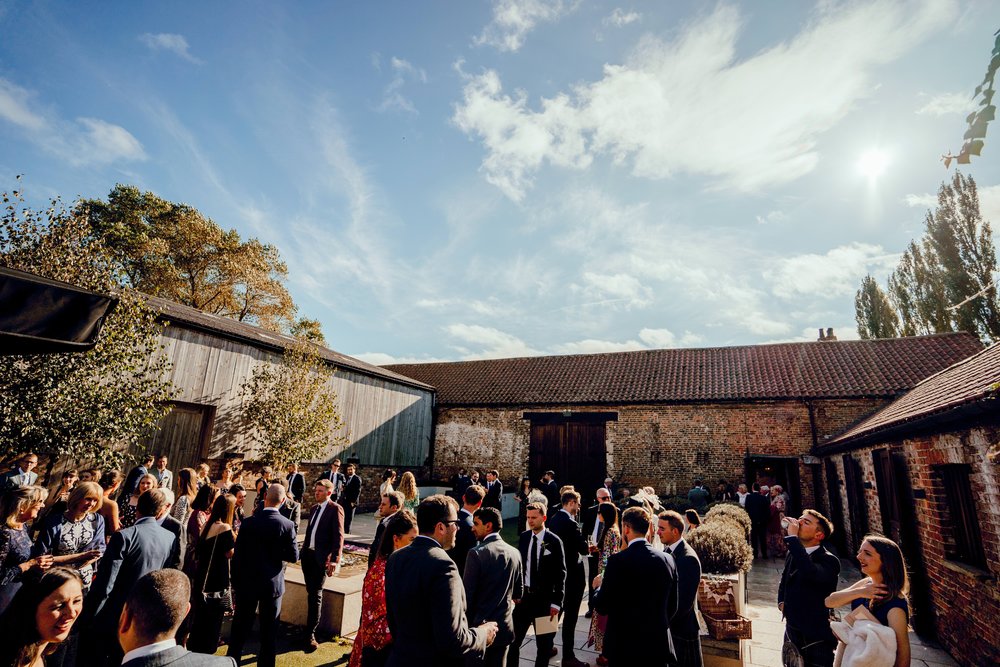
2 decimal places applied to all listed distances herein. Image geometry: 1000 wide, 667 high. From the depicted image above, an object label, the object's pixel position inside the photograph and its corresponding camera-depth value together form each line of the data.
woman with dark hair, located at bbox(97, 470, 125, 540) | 4.66
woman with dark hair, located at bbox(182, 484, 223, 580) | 4.99
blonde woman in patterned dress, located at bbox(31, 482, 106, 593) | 3.90
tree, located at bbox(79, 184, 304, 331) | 20.45
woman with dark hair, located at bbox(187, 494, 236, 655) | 4.52
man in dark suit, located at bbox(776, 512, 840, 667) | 3.83
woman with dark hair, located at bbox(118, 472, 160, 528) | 5.60
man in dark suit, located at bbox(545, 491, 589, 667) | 5.30
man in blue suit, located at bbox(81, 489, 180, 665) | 3.47
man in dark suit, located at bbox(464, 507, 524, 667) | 3.44
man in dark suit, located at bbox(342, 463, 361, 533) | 11.07
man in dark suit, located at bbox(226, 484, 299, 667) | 4.43
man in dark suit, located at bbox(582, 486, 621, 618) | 6.12
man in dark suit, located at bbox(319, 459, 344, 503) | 11.51
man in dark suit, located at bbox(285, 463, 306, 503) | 10.54
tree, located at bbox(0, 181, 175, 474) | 7.56
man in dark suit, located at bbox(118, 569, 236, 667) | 1.84
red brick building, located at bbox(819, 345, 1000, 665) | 5.01
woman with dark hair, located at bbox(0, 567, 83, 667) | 2.03
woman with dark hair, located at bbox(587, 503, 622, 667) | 5.36
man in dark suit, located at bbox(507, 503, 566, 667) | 4.49
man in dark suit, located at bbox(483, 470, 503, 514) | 12.59
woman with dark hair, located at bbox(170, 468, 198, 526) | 5.73
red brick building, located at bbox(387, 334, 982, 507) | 16.61
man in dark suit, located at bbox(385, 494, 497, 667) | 2.57
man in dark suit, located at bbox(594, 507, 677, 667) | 3.53
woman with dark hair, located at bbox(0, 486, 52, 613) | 3.21
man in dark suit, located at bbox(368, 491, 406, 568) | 4.83
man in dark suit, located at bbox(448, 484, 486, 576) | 4.97
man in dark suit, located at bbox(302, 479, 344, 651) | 5.39
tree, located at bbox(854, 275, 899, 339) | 27.81
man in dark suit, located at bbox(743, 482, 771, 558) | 11.55
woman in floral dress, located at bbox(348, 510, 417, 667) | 3.18
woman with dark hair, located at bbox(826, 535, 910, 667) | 2.95
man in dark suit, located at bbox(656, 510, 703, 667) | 4.23
